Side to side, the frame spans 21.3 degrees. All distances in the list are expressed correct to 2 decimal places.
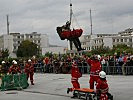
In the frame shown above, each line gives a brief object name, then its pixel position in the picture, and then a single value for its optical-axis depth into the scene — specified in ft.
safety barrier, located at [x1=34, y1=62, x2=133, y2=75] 91.49
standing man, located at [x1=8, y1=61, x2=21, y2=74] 67.21
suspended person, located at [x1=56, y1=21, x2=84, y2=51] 84.50
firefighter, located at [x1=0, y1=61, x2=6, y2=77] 71.18
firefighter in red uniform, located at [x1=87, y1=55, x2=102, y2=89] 51.08
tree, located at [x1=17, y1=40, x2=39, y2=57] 388.35
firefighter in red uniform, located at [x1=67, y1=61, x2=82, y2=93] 52.28
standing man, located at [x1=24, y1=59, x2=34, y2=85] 72.91
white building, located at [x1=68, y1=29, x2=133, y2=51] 481.46
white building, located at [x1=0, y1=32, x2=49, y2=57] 513.16
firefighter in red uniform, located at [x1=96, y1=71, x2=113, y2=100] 41.06
